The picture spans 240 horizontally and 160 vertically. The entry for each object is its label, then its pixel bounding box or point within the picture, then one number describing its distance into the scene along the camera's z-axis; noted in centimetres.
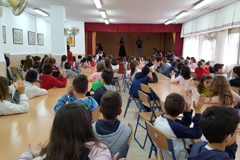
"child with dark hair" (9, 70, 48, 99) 262
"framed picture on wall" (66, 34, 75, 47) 1145
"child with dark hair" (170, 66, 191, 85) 384
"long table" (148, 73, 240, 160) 304
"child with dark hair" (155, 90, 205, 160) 157
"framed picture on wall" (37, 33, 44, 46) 948
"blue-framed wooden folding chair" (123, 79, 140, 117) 396
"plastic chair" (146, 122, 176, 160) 143
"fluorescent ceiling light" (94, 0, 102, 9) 587
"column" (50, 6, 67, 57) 676
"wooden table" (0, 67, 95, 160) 133
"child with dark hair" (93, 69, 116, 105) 267
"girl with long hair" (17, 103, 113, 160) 93
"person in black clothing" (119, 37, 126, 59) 1473
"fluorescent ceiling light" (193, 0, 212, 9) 574
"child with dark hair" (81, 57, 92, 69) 700
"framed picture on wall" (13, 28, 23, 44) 728
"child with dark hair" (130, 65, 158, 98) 393
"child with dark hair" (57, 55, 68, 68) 564
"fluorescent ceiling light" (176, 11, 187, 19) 752
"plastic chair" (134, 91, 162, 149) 275
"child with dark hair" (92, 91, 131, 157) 137
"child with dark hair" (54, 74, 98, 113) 203
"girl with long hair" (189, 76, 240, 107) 233
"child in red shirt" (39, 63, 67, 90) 327
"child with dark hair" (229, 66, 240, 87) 325
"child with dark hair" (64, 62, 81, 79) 476
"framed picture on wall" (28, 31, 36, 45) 846
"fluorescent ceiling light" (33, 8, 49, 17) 716
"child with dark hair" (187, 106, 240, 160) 107
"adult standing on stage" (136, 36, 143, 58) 1449
